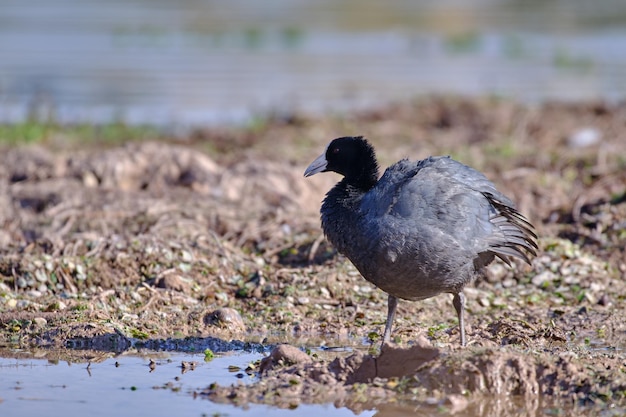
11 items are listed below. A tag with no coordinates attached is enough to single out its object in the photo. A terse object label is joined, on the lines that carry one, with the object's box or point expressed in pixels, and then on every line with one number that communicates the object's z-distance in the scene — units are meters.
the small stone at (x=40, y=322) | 15.41
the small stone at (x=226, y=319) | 15.95
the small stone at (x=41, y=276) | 17.12
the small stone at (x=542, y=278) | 18.23
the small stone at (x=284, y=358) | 13.23
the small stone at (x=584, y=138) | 30.84
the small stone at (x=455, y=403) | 11.84
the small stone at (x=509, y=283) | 18.28
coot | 14.02
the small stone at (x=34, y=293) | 16.91
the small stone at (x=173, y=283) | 17.25
